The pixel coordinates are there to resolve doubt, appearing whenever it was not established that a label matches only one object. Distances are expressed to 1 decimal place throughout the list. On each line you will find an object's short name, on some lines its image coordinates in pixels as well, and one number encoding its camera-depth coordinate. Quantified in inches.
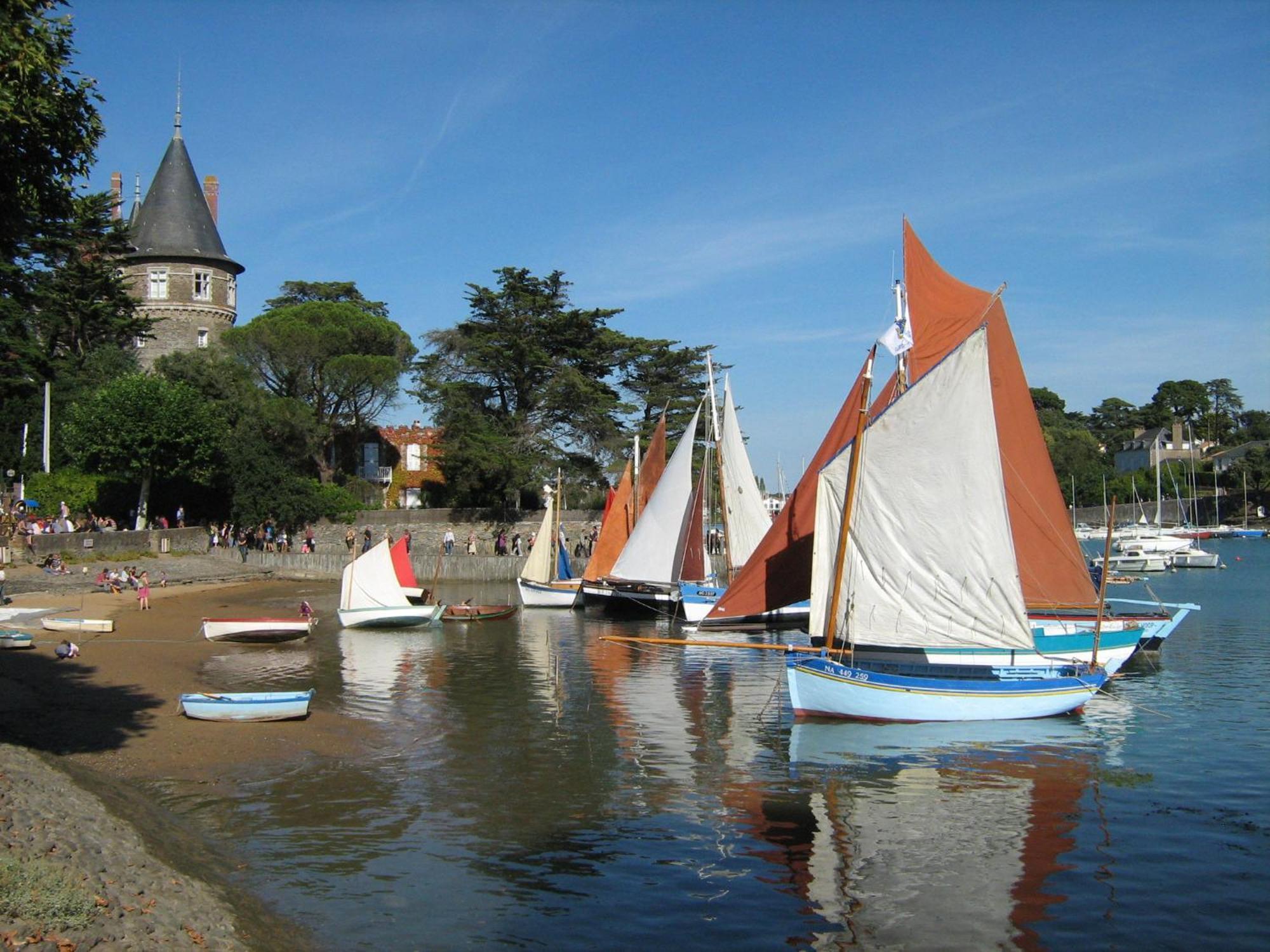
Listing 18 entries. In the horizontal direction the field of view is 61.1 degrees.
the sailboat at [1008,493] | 924.6
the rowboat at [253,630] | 1163.9
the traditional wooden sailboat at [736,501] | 1350.9
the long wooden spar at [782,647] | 757.9
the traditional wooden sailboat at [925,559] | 744.3
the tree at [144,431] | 1903.3
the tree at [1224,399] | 5634.8
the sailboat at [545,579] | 1663.4
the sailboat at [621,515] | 1600.6
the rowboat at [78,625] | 1106.7
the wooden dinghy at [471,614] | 1459.2
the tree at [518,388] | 2365.9
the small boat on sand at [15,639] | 969.5
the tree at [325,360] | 2388.0
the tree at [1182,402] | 5433.1
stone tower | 2677.2
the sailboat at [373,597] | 1337.4
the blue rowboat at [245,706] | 733.3
